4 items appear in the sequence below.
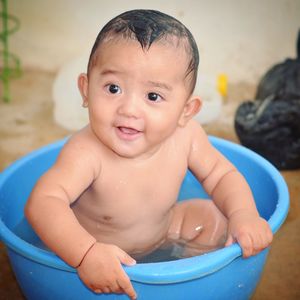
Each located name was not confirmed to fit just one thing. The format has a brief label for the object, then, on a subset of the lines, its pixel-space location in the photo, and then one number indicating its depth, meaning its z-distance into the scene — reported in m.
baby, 0.97
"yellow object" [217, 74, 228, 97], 2.34
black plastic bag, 1.86
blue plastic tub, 0.92
